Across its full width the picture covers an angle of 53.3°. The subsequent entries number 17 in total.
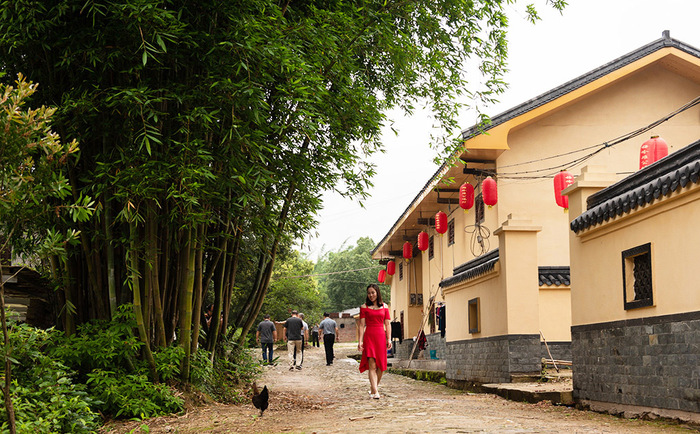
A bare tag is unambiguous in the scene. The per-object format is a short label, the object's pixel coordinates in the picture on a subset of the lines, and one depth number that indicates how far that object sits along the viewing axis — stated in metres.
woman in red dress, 8.84
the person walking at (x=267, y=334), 17.34
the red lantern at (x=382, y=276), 29.92
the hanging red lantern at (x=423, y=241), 19.23
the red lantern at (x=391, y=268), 27.51
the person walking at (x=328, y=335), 19.47
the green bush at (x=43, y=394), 5.77
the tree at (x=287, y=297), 31.46
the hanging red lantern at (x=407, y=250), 21.88
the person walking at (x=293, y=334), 17.44
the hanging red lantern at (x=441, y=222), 16.55
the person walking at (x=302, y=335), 18.22
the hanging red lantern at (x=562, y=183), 12.65
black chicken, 7.24
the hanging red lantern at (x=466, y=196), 14.32
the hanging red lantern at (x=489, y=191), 13.54
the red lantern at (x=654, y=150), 10.87
